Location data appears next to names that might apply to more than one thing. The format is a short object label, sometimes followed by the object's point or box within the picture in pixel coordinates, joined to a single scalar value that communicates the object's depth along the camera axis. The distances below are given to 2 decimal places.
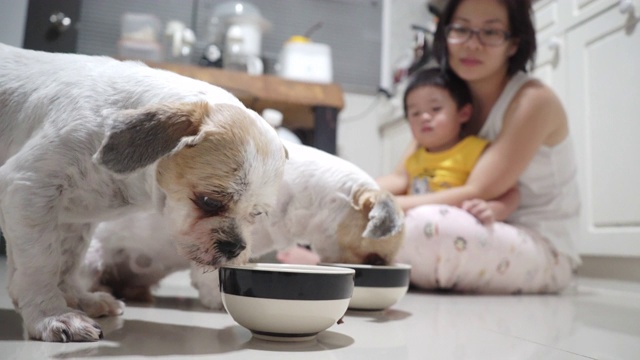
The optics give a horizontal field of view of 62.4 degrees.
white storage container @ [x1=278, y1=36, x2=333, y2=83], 3.54
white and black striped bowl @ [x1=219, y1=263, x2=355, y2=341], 0.78
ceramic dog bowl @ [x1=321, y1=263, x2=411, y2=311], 1.13
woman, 1.78
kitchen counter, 3.03
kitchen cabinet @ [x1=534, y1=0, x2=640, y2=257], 2.16
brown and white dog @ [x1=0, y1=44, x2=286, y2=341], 0.79
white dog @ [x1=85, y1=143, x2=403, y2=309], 1.28
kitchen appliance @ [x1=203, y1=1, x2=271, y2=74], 3.49
